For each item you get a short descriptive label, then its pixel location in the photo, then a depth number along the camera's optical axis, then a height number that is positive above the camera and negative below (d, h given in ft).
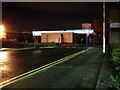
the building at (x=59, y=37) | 118.58 +3.98
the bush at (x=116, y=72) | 11.67 -3.73
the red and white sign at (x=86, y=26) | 58.58 +7.06
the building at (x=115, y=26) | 52.11 +6.36
